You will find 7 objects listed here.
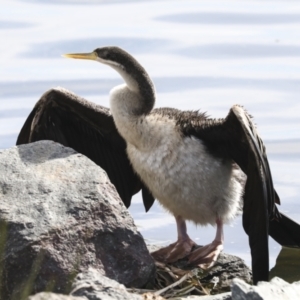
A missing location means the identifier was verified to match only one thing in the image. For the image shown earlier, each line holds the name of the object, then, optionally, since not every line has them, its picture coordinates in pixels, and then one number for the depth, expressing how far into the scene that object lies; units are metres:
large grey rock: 11.65
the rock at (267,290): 10.26
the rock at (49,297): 9.45
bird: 14.19
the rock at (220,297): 11.07
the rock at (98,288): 10.37
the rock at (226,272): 14.21
